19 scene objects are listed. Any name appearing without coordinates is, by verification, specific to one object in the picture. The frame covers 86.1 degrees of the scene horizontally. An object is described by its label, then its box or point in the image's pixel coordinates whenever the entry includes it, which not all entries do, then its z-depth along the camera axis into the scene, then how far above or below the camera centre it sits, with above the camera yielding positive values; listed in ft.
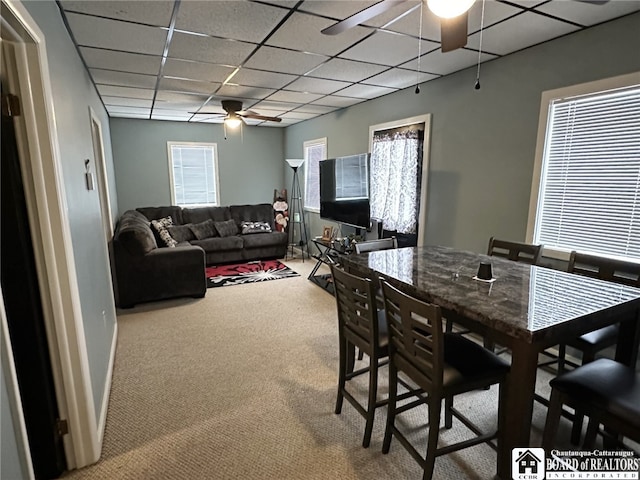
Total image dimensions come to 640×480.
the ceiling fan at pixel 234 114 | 15.01 +2.84
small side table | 14.62 -3.78
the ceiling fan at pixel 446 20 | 4.73 +2.45
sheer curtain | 12.78 +0.01
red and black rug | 15.99 -4.66
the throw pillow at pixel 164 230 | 16.24 -2.47
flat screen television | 13.51 -0.46
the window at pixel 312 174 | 19.67 +0.31
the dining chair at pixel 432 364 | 4.72 -2.78
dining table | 4.36 -1.79
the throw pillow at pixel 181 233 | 18.48 -2.90
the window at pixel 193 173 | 20.93 +0.36
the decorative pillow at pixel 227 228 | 19.66 -2.81
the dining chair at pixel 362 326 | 5.71 -2.66
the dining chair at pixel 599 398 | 4.20 -2.79
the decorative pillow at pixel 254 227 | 20.10 -2.82
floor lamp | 21.58 -2.54
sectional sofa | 12.56 -3.07
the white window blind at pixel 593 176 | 7.43 +0.08
